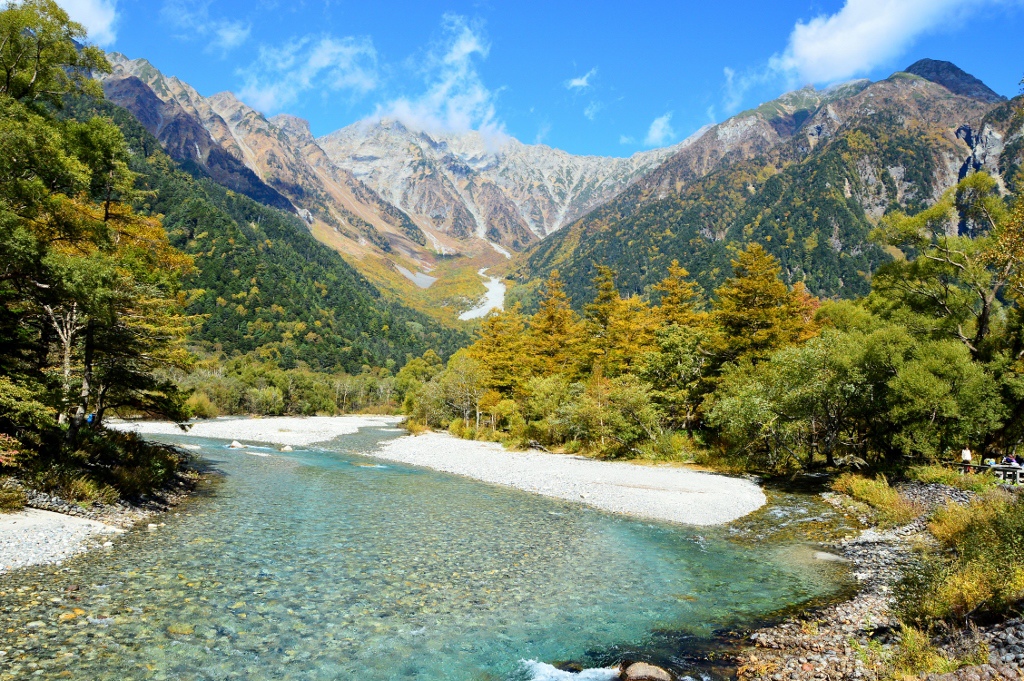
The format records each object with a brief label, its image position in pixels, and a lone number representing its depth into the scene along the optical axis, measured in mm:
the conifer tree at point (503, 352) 55938
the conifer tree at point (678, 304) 47219
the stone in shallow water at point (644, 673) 8141
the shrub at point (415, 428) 72325
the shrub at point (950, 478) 19797
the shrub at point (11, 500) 14352
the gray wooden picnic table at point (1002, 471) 19906
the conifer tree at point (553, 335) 55562
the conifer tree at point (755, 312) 37469
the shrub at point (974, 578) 8383
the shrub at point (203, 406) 82188
